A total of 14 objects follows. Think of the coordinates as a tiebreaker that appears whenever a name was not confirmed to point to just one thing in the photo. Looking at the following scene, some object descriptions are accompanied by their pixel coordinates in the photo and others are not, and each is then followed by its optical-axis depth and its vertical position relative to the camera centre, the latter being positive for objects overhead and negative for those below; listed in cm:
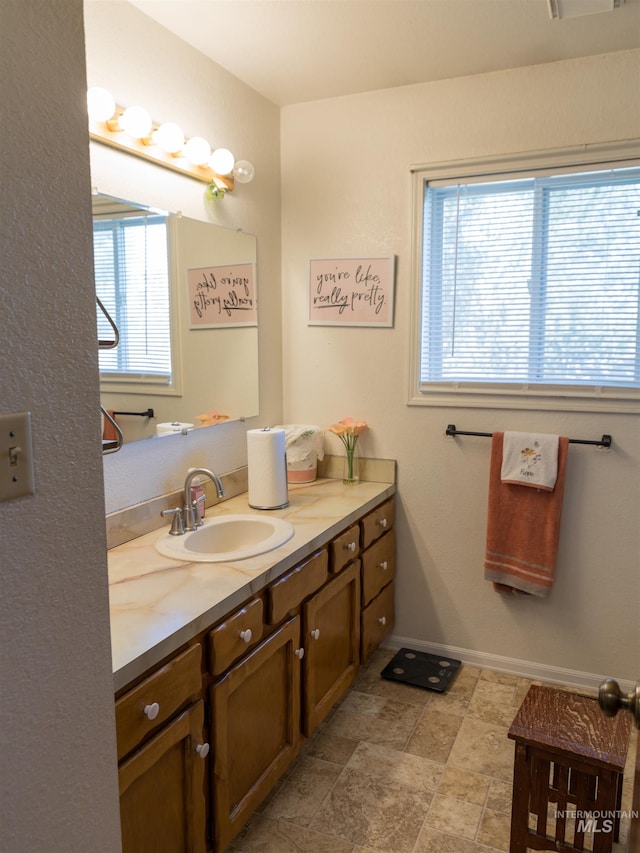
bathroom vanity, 128 -81
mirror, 189 +9
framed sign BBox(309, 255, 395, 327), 268 +25
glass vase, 275 -53
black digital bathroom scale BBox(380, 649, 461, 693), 258 -137
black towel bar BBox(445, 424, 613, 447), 238 -36
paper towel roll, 229 -44
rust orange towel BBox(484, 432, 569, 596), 244 -73
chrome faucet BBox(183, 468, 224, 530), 203 -52
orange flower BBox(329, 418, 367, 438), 272 -35
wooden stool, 153 -106
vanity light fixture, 175 +65
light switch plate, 80 -14
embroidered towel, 242 -44
